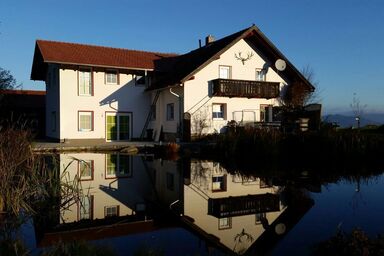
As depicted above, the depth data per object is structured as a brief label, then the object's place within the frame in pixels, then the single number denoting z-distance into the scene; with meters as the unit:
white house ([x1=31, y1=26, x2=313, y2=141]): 22.50
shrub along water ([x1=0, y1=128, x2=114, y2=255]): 6.04
